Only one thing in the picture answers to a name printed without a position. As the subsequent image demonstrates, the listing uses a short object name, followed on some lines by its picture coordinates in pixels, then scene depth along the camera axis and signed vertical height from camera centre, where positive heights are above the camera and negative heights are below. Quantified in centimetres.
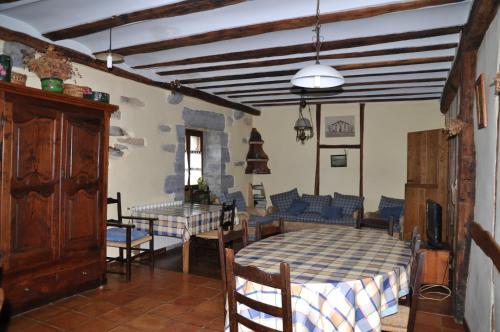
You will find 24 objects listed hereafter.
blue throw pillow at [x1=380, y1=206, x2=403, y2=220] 654 -77
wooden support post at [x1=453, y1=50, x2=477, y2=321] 337 -13
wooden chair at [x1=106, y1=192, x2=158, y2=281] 426 -85
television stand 423 -110
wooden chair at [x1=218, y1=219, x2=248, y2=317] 246 -56
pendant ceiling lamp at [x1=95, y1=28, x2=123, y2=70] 404 +112
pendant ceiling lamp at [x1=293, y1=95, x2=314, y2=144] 689 +68
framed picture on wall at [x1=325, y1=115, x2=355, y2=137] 765 +78
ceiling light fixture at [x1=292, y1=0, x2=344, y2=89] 262 +61
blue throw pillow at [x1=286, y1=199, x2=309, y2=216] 712 -78
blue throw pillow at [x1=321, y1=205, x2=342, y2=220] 676 -83
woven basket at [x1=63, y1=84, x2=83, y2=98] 365 +67
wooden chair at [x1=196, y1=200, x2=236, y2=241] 490 -77
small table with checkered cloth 465 -73
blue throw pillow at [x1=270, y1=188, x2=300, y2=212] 744 -67
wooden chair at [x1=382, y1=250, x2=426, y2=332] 208 -83
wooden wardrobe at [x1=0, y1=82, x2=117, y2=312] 316 -29
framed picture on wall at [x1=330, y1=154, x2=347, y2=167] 772 +11
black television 433 -67
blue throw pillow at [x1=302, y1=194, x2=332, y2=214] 719 -68
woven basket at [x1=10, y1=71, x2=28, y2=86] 323 +69
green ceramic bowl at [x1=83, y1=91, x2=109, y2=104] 389 +66
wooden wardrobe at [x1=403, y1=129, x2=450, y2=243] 553 -19
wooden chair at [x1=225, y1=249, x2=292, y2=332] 187 -66
